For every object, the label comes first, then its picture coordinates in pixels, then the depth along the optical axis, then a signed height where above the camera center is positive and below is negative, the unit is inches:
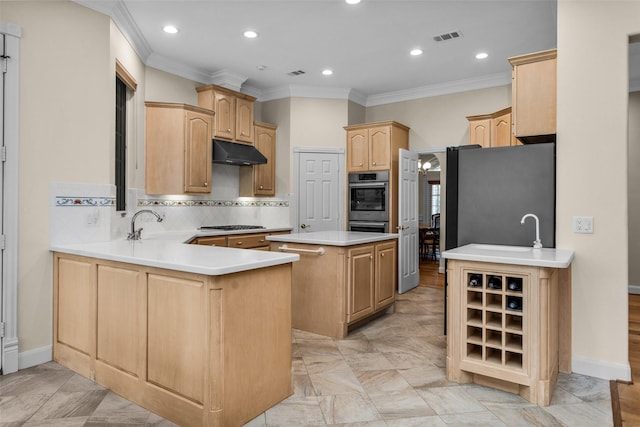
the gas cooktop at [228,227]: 196.7 -8.5
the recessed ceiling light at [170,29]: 152.4 +69.1
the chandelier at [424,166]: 388.2 +44.2
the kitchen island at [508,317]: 90.3 -25.2
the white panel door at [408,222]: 214.1 -5.8
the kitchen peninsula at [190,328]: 76.3 -25.0
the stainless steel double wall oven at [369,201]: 220.7 +5.7
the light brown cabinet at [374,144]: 218.7 +37.2
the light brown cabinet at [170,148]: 177.0 +27.3
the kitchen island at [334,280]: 136.6 -24.2
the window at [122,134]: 152.8 +29.4
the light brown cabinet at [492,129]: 183.6 +40.4
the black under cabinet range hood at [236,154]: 192.9 +27.8
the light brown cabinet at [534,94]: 113.4 +33.8
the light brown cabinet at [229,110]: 197.3 +50.6
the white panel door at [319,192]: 231.0 +10.9
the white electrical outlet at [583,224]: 106.1 -2.9
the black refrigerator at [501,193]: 113.3 +5.6
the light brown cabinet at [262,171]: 220.7 +22.0
